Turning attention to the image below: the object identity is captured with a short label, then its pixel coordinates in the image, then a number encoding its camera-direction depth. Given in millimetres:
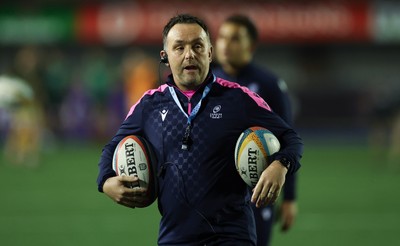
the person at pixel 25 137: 32219
